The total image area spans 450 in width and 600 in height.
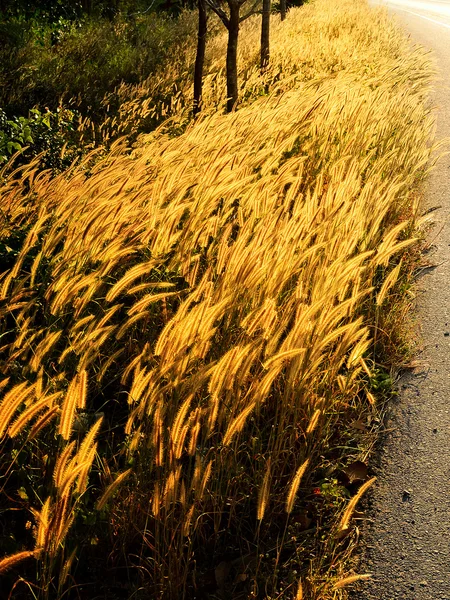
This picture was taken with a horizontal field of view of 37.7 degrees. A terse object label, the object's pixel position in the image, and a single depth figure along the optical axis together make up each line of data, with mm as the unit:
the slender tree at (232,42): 8242
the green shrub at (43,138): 6479
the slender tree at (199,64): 9595
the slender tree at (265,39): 12666
